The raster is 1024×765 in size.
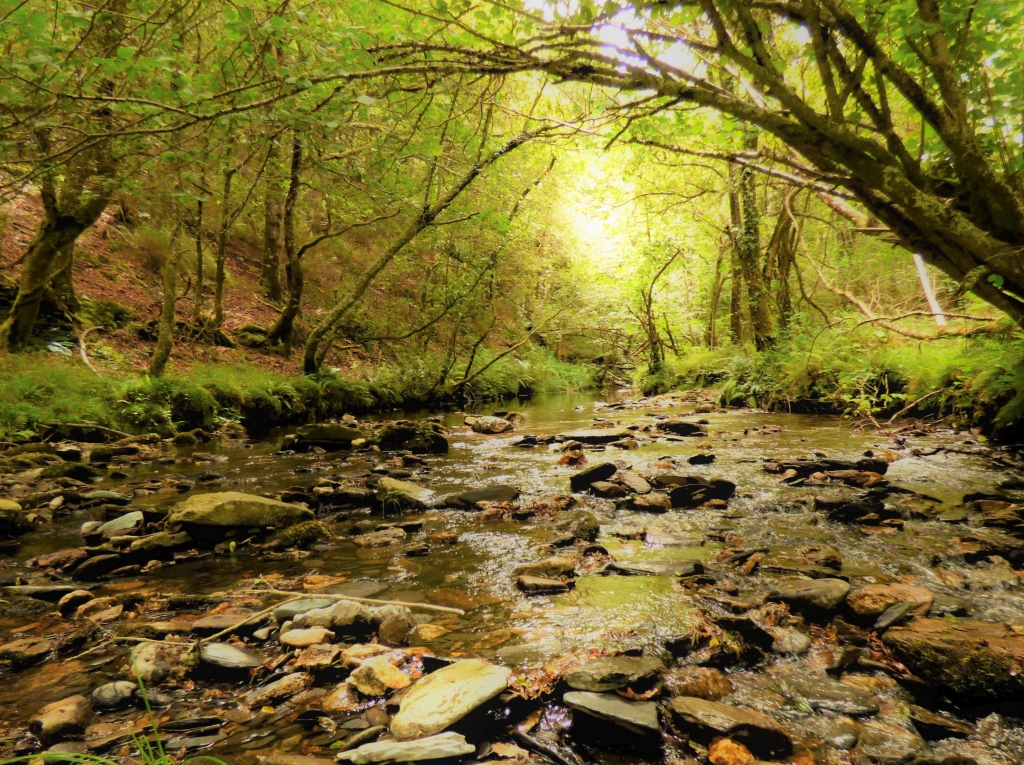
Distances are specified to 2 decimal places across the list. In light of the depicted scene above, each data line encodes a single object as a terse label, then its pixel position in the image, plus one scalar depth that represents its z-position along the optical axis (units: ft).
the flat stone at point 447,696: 5.75
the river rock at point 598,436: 28.40
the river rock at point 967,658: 6.27
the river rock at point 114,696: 6.37
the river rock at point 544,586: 9.86
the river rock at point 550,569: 10.59
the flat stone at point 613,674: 6.47
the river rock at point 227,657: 7.16
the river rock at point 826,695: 6.34
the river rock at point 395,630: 8.11
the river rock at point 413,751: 5.20
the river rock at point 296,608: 8.67
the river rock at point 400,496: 16.60
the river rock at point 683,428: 29.99
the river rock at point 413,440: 26.86
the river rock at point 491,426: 34.06
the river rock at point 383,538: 13.21
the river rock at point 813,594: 8.61
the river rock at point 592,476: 17.94
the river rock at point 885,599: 8.36
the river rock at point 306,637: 7.79
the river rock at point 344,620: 8.36
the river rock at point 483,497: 16.40
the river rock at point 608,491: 16.66
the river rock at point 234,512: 12.98
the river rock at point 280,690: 6.57
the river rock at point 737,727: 5.63
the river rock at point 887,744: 5.49
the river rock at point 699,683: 6.63
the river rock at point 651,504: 15.33
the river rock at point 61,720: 5.81
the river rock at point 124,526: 12.75
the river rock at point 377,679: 6.64
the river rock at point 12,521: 13.15
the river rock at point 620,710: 5.74
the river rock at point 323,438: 26.48
